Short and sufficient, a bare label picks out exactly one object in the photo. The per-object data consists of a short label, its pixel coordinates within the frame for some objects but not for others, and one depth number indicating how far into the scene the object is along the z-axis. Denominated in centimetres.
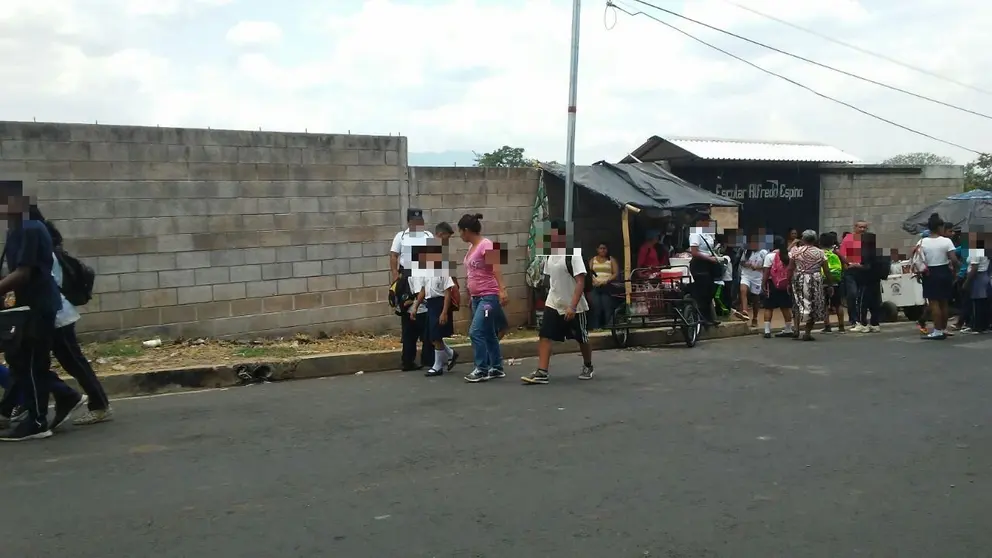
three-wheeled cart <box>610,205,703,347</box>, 1194
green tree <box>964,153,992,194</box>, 3366
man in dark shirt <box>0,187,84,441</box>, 625
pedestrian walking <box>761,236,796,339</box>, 1329
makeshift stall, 1197
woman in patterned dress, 1288
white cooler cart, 1573
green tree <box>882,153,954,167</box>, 4950
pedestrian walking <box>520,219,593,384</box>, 898
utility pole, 1194
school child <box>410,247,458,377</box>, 934
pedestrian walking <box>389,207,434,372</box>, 973
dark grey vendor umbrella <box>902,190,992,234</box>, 1478
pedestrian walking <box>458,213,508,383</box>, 913
